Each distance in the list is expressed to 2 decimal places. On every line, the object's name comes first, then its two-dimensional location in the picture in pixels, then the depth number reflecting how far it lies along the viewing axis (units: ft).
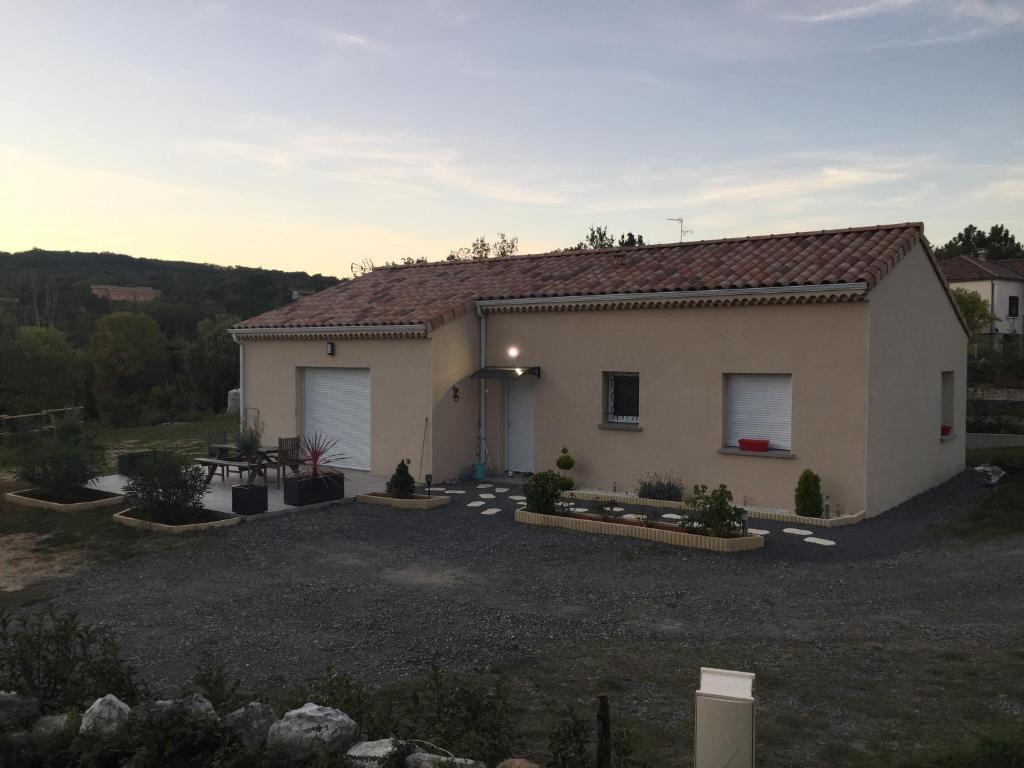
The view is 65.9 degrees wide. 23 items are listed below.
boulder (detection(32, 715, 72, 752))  15.60
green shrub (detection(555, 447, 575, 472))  51.67
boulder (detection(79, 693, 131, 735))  15.26
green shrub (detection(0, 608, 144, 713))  17.46
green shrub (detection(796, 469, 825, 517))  42.55
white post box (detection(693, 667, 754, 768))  13.16
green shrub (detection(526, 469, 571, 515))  42.52
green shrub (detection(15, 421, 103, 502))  48.24
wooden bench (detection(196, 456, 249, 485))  50.70
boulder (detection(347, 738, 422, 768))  14.26
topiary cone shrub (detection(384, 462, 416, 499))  47.67
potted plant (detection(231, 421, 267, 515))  43.32
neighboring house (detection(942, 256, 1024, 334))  156.35
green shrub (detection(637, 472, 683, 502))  47.75
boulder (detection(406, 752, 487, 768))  13.69
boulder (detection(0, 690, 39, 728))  16.19
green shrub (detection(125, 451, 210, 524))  42.14
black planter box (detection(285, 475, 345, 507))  45.96
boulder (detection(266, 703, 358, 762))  14.79
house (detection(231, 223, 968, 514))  44.04
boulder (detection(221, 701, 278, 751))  15.25
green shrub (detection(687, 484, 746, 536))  37.37
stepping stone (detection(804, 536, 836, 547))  37.93
